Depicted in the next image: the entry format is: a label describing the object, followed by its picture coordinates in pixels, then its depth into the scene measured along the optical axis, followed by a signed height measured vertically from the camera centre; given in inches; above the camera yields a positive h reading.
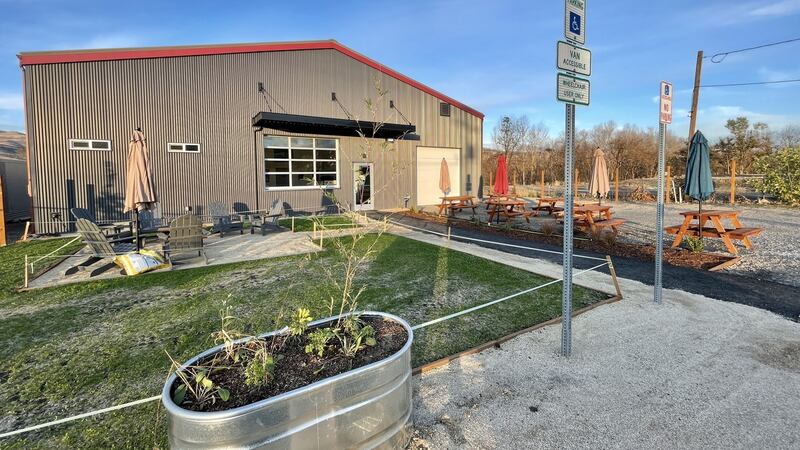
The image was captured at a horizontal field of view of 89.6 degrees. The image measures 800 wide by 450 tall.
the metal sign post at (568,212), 131.3 -6.9
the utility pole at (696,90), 737.0 +183.1
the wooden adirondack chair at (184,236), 273.4 -28.8
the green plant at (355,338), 93.1 -35.2
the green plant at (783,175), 599.8 +22.3
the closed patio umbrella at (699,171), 312.8 +14.9
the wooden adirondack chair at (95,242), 246.8 -29.7
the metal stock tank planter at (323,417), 67.1 -40.8
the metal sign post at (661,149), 184.2 +19.4
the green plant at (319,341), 92.1 -34.4
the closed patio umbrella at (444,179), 624.1 +20.2
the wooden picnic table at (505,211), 457.2 -23.7
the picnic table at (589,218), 365.5 -27.0
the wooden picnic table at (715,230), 298.1 -31.1
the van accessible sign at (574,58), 124.5 +42.5
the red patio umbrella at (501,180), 557.8 +16.0
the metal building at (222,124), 420.2 +87.6
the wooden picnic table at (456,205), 537.6 -17.7
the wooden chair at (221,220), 382.9 -26.5
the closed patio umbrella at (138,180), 279.4 +9.8
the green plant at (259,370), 80.0 -35.5
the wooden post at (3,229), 367.2 -31.1
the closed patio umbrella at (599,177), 472.1 +16.2
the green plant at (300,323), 99.7 -32.3
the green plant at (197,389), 74.3 -36.9
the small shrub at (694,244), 299.4 -40.7
